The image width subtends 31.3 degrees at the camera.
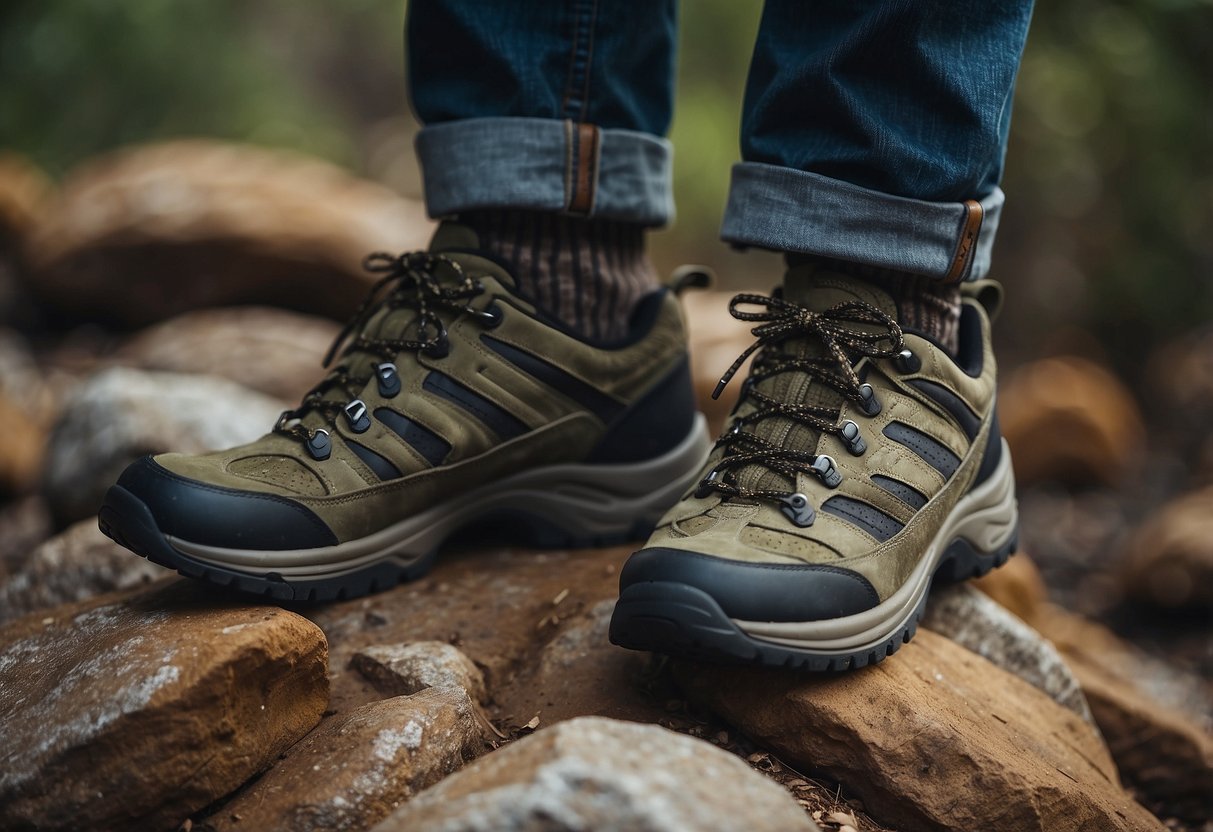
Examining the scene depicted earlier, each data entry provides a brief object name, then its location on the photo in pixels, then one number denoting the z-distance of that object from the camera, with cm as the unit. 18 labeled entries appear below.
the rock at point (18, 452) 144
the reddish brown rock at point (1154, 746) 112
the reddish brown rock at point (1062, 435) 210
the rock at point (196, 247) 195
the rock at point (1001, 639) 107
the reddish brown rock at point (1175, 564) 148
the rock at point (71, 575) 109
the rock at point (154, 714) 88
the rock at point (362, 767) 89
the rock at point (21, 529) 132
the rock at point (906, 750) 93
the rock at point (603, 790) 83
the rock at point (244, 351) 160
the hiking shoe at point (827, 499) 92
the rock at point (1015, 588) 122
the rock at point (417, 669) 97
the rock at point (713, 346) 186
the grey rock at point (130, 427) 125
